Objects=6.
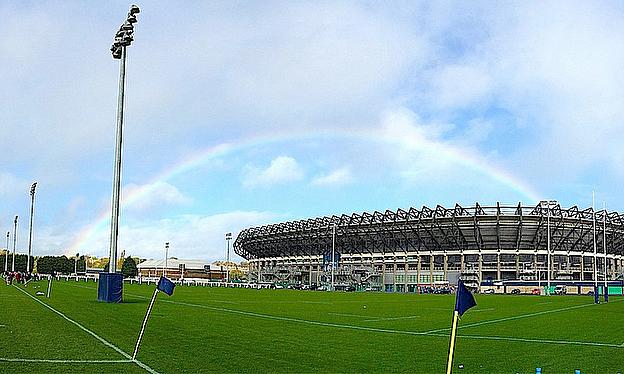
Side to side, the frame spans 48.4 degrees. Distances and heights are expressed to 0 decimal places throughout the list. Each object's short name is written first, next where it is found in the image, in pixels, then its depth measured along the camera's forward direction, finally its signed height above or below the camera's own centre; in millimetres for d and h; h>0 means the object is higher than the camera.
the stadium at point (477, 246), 156625 +4398
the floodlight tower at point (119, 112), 46406 +10194
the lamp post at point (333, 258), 160612 +780
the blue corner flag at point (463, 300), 11258 -585
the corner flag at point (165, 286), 17750 -700
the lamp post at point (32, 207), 115562 +8592
